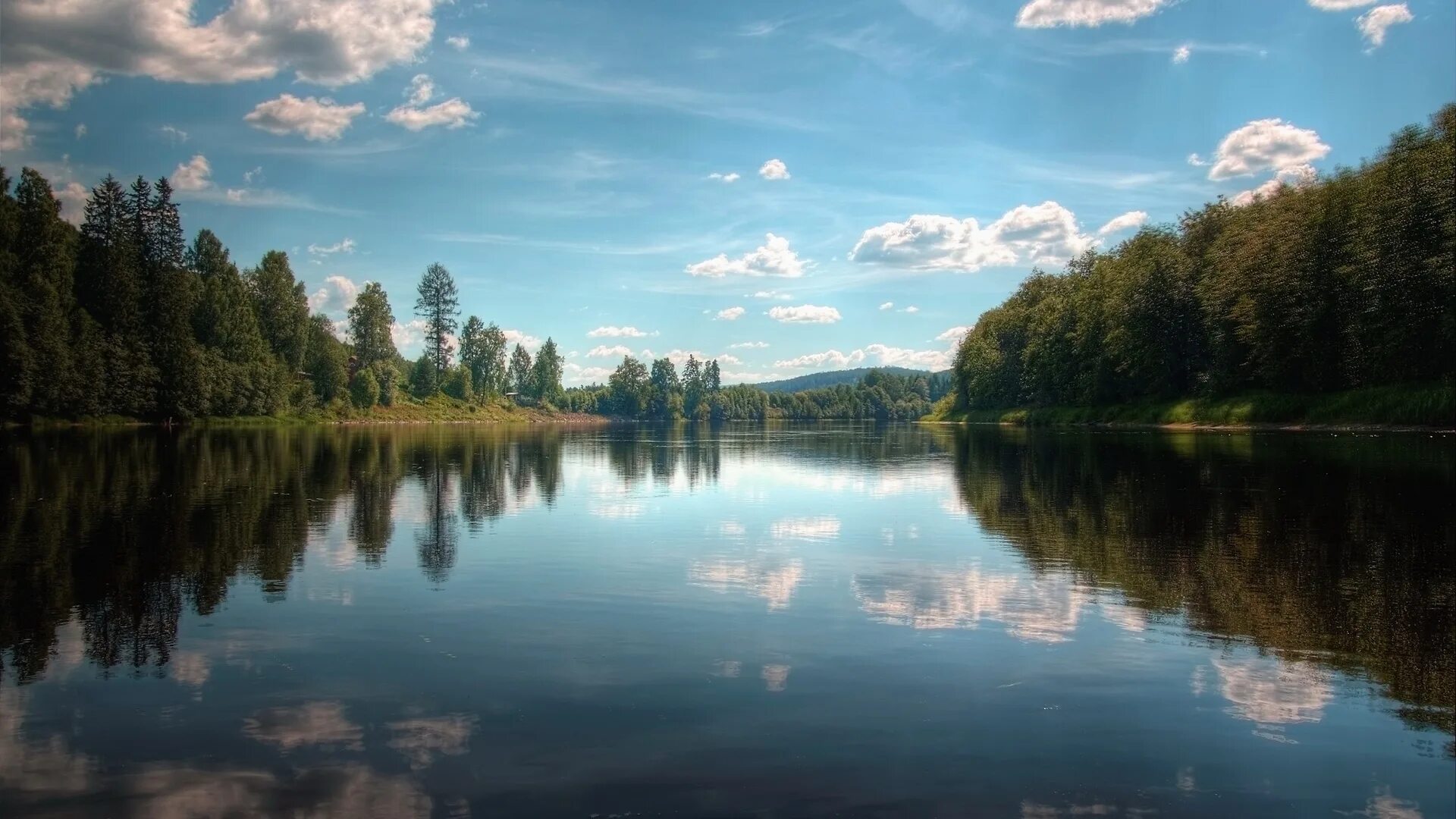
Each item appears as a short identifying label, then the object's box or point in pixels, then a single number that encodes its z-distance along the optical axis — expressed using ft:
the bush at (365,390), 477.36
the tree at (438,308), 569.64
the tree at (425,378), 572.10
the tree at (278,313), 420.77
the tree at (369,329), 549.54
